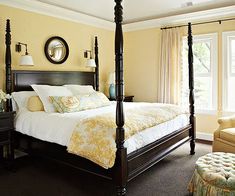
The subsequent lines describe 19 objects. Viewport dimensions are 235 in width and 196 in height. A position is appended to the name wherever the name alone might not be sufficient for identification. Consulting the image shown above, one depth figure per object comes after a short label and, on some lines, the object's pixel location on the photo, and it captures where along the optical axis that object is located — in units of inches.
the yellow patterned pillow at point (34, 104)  136.1
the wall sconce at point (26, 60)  146.0
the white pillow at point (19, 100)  141.6
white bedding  105.3
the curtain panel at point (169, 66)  199.3
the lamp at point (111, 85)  207.9
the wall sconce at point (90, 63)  194.6
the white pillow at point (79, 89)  167.2
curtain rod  177.7
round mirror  171.2
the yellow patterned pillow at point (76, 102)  130.0
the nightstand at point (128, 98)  219.0
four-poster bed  89.9
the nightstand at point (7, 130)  124.9
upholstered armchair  130.8
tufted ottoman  82.6
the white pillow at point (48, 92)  135.0
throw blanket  91.2
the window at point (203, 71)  186.2
